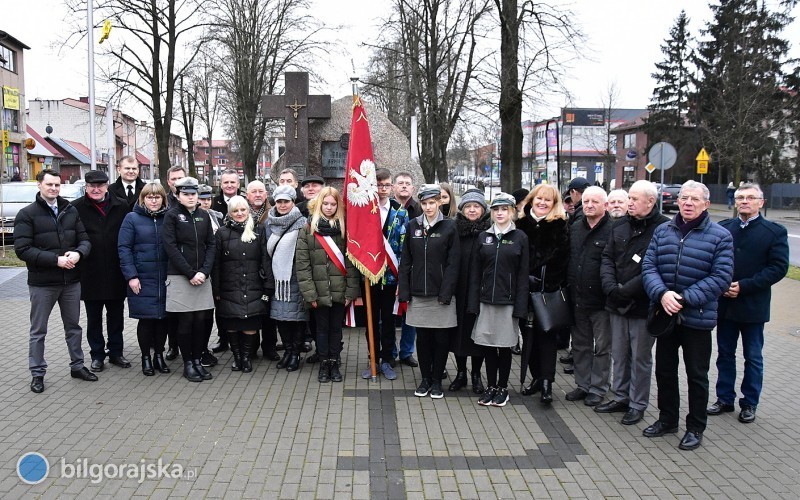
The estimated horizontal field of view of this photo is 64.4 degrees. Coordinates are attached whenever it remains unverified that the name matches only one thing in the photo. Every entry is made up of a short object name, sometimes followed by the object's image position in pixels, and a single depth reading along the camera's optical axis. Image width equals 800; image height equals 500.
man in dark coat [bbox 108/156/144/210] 6.96
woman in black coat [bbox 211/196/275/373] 6.50
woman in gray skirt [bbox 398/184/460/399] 5.67
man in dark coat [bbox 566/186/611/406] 5.55
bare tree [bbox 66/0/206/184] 24.80
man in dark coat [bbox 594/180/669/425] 5.16
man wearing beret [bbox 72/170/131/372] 6.43
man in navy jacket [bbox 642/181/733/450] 4.64
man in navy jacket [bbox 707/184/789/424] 5.21
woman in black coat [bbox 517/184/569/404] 5.55
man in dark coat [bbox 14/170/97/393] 5.83
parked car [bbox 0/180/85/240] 18.12
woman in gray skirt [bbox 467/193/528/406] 5.42
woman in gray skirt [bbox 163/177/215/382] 6.14
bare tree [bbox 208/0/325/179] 33.31
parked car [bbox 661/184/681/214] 34.91
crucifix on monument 11.81
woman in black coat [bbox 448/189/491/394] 5.73
